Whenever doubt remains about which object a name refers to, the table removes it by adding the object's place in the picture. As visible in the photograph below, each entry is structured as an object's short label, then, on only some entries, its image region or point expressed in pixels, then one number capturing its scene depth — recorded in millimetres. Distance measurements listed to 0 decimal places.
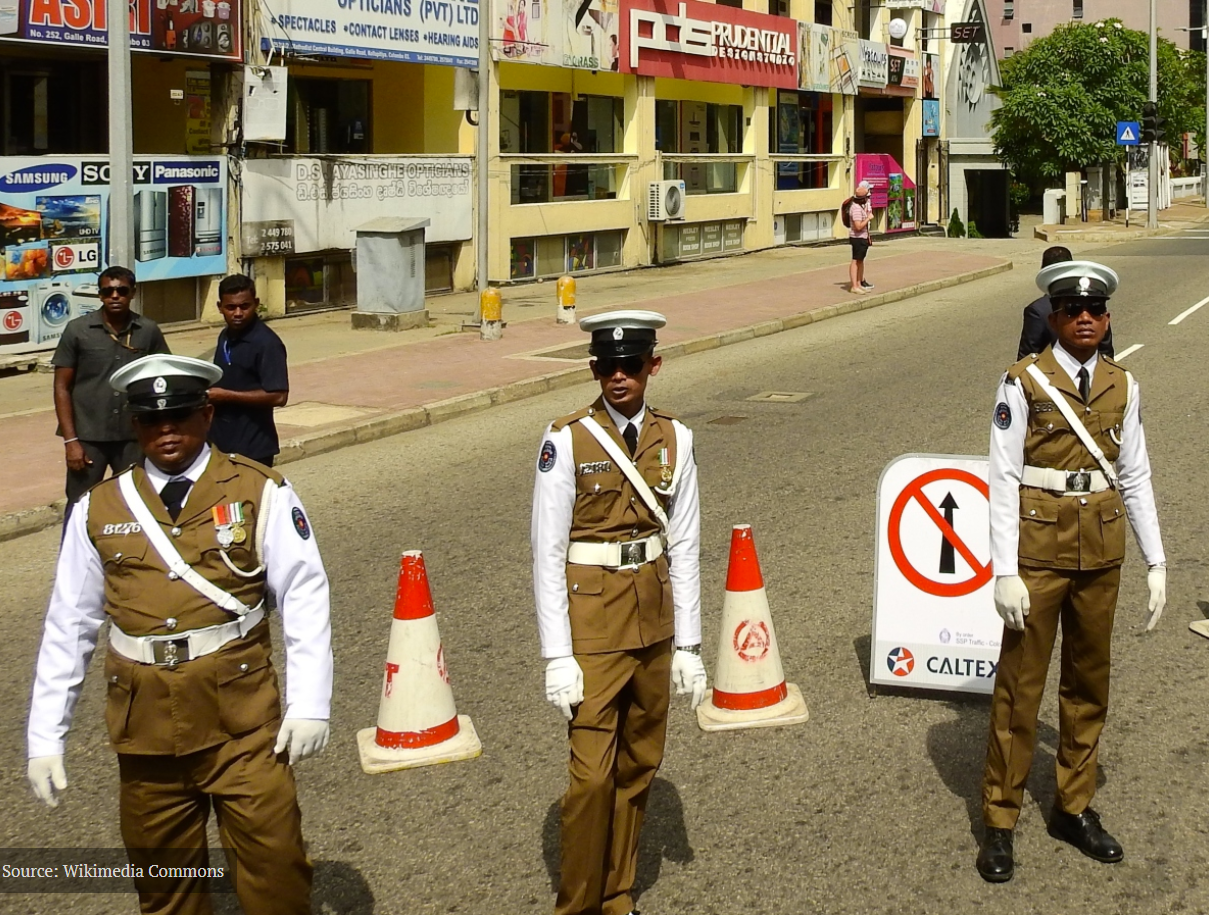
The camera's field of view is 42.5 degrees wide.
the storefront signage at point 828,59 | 38750
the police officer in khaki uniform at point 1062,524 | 5043
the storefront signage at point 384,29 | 21891
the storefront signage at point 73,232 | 17266
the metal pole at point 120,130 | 14422
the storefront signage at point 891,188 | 42562
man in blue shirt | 8289
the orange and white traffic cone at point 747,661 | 6449
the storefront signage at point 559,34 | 27031
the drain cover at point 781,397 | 15281
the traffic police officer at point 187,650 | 3961
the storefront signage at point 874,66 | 42188
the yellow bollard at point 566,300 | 21812
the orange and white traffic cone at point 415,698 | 6078
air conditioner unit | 31406
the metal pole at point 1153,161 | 46625
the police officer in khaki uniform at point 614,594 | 4484
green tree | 51812
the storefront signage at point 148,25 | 17328
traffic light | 44750
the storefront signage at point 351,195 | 21500
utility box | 21031
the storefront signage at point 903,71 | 44062
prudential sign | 31422
